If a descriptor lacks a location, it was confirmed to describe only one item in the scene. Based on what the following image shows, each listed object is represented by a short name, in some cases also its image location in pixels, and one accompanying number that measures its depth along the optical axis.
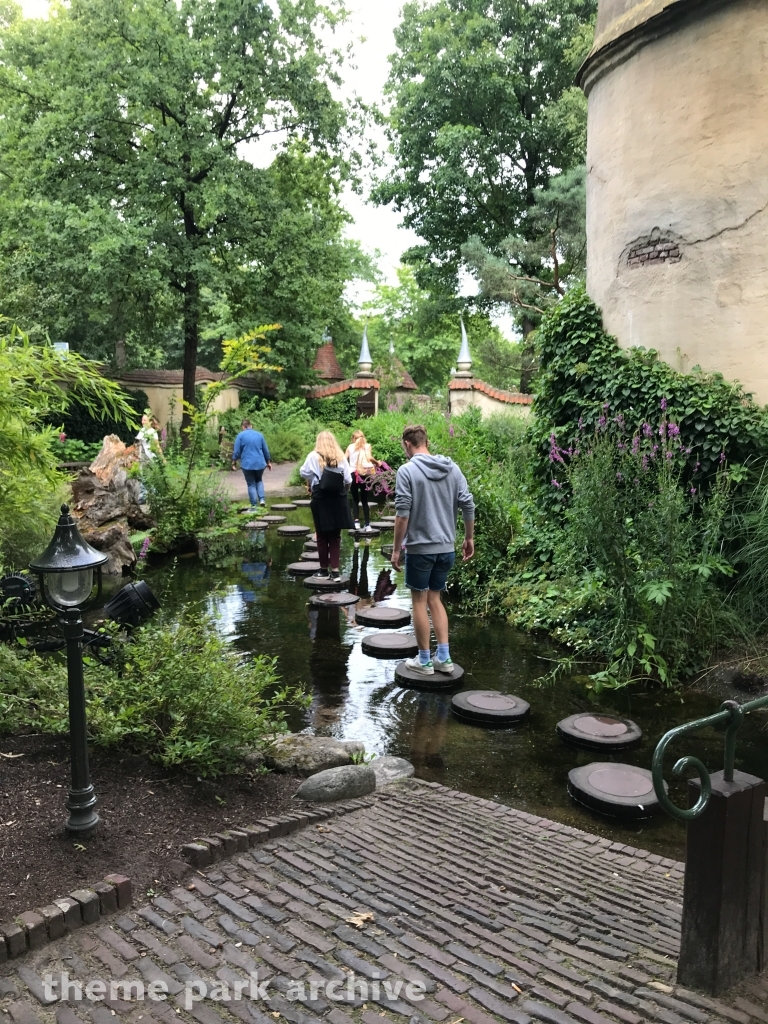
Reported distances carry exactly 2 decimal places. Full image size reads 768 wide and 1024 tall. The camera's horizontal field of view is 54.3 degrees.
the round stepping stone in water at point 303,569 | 9.80
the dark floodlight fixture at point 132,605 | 5.48
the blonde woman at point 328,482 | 8.66
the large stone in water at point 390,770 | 4.46
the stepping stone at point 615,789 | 4.22
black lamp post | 3.14
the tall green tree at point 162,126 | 20.27
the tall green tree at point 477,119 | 27.33
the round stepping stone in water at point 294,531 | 12.67
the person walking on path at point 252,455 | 13.89
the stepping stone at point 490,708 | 5.47
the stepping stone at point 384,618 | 7.85
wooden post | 2.34
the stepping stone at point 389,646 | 6.93
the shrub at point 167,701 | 3.86
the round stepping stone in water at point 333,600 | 8.48
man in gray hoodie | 5.96
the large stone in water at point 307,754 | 4.21
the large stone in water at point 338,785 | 3.89
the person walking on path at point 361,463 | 12.02
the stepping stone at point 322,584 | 9.12
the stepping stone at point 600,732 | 5.09
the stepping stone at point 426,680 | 6.14
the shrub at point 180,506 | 11.11
